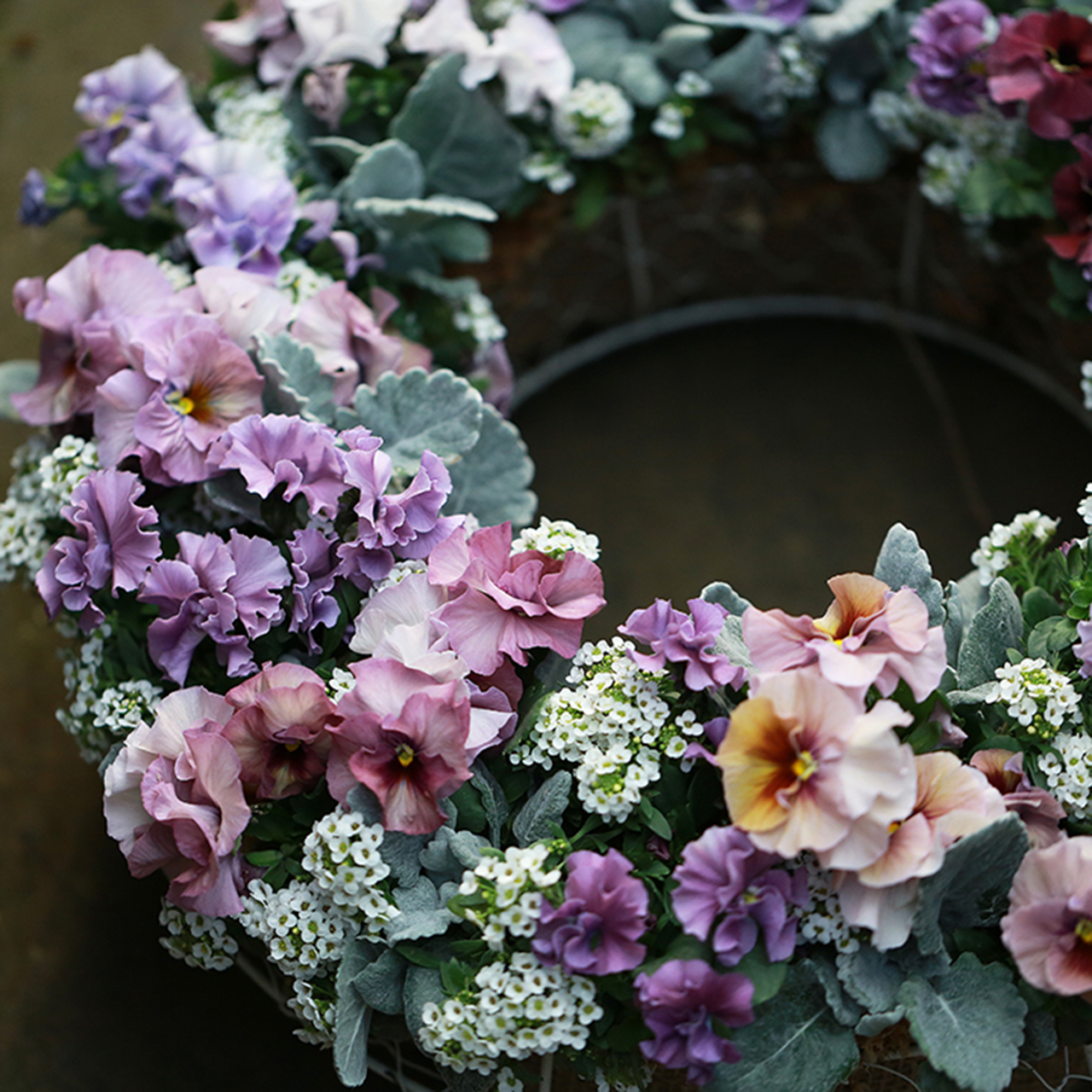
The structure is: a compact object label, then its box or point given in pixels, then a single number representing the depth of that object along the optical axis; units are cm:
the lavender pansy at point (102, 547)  92
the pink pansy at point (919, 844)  83
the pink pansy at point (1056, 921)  84
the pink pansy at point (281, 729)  87
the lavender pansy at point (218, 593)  91
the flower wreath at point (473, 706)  84
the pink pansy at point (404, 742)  86
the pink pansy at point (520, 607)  88
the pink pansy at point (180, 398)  94
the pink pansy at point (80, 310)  97
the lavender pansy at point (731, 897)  84
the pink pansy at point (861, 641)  85
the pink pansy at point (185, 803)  87
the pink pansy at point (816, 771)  83
